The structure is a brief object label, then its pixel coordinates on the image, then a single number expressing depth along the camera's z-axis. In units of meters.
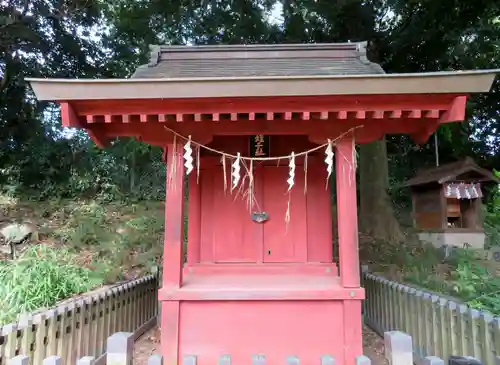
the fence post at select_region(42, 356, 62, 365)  1.88
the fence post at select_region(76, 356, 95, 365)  1.94
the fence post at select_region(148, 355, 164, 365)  1.96
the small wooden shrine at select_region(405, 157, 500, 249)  9.04
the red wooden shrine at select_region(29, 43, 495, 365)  3.34
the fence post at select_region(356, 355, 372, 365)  1.98
